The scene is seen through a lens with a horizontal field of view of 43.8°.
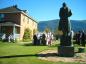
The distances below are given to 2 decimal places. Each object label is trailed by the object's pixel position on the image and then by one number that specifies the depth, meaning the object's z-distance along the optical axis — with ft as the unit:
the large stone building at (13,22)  70.22
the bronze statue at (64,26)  26.79
